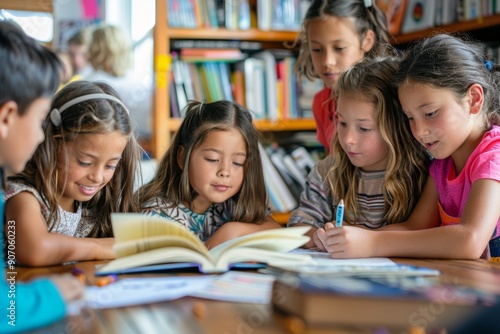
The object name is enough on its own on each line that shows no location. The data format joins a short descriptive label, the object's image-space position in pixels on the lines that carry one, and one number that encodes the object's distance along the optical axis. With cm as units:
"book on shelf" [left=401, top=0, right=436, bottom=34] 281
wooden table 72
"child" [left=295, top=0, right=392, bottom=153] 210
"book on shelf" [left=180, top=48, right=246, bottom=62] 294
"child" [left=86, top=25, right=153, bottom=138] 384
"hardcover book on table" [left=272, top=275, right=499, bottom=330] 73
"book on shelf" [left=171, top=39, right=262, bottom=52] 295
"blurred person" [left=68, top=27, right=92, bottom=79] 396
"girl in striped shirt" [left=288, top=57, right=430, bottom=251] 153
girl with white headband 119
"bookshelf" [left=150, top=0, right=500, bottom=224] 287
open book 100
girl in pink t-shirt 124
